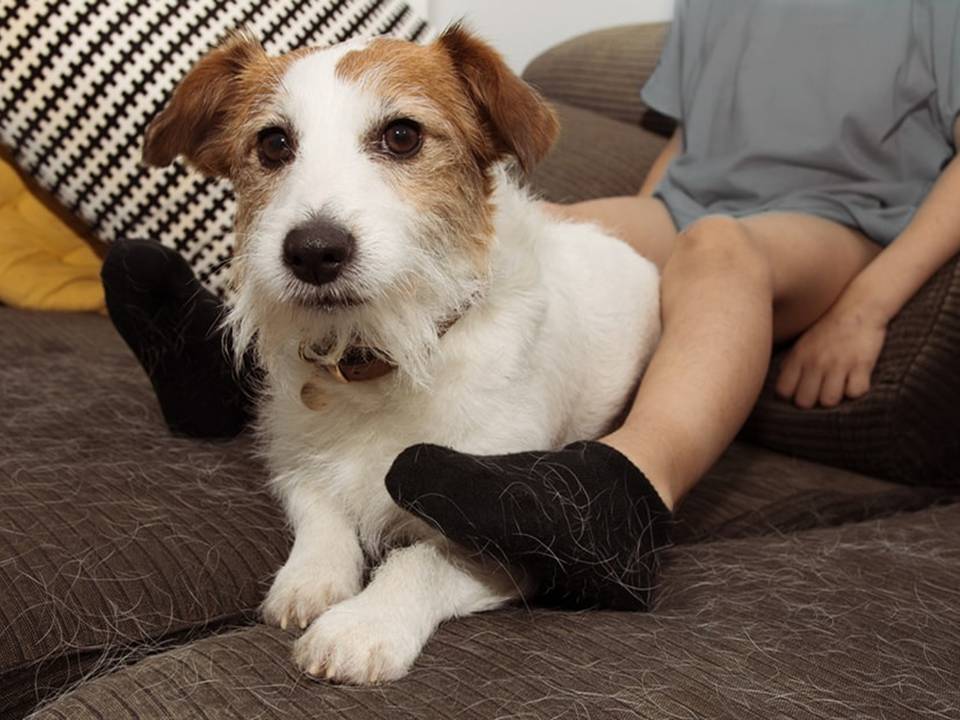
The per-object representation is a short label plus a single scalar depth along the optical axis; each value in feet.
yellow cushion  6.07
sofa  2.62
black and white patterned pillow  5.54
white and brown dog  3.09
